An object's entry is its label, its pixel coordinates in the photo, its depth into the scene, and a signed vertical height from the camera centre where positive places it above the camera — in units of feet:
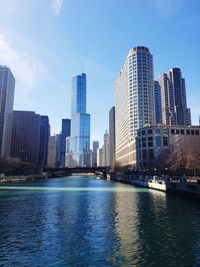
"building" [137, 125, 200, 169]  450.50 +62.86
